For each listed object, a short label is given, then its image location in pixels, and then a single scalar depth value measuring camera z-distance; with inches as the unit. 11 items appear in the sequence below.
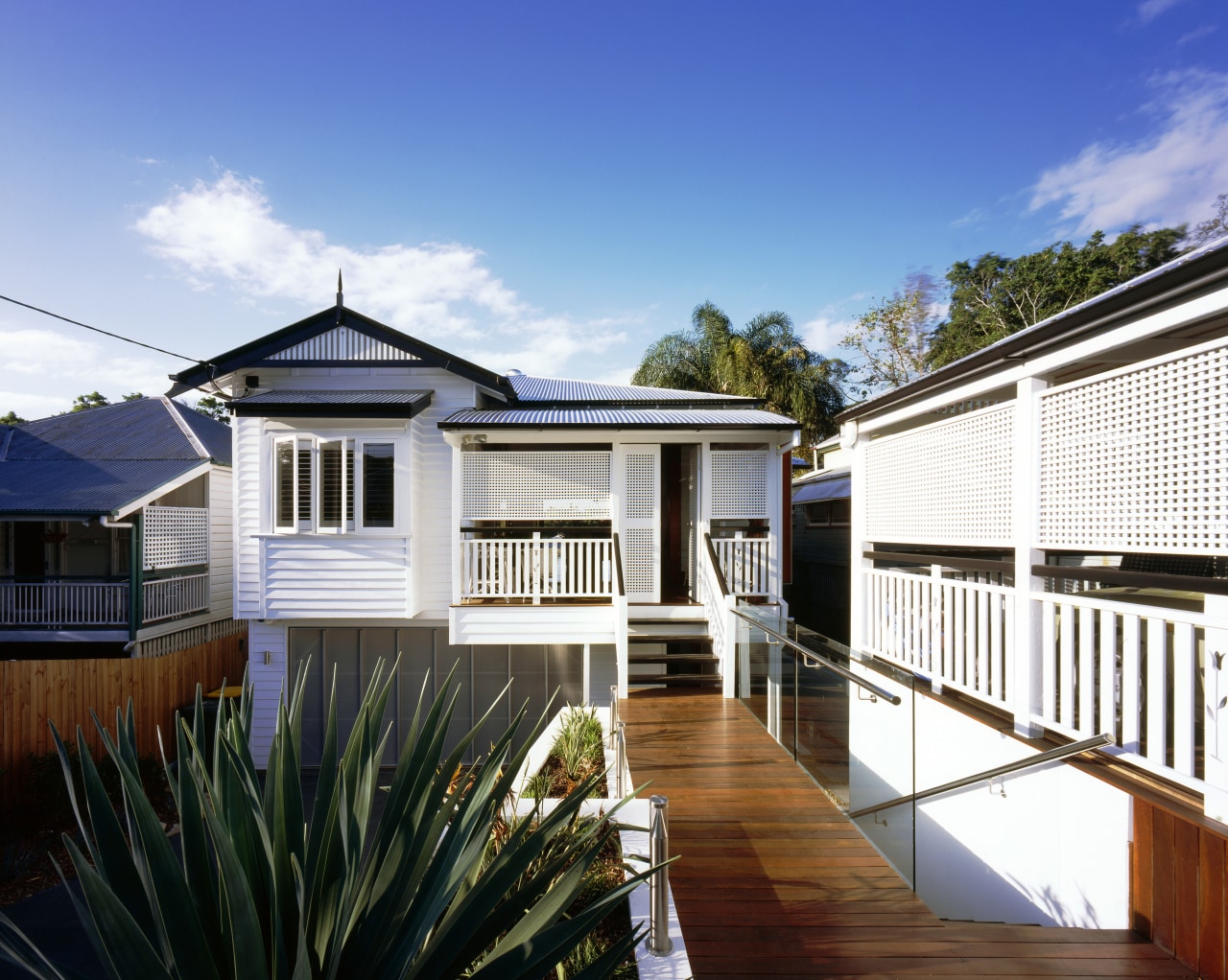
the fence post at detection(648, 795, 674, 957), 114.3
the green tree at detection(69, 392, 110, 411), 1346.0
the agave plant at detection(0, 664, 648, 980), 65.6
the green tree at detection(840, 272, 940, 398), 982.4
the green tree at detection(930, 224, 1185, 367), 793.6
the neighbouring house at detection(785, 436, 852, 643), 546.9
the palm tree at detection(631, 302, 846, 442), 875.4
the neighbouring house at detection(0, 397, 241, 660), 435.5
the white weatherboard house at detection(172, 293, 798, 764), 337.1
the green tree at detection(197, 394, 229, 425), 1401.7
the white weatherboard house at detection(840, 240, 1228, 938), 121.7
